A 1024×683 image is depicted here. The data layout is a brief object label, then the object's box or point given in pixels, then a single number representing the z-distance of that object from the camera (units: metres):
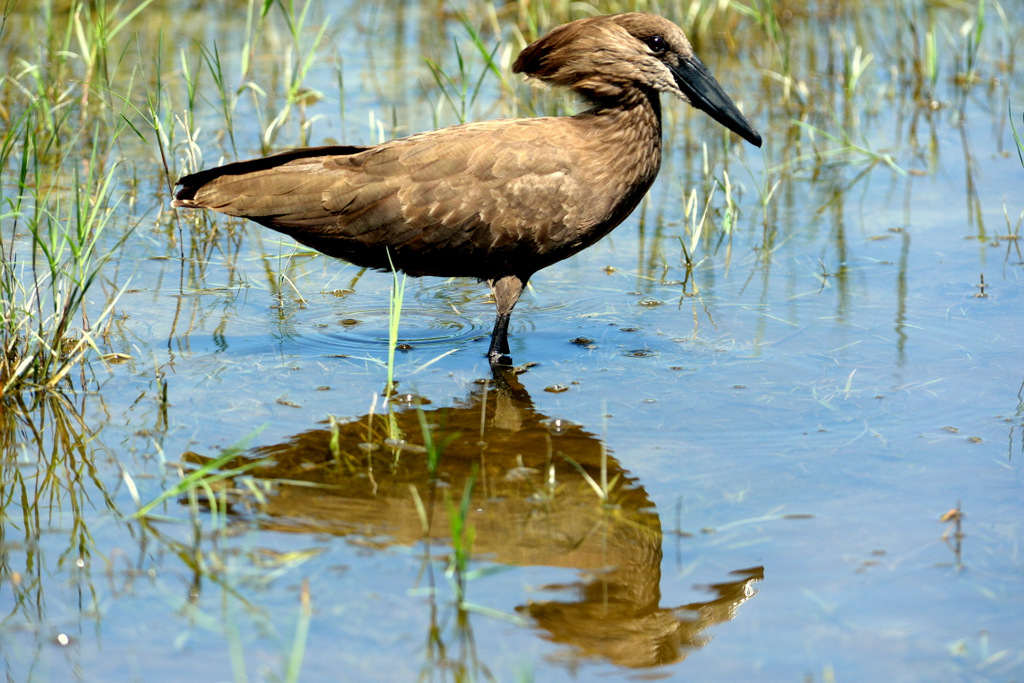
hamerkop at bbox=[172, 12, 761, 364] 10.78
